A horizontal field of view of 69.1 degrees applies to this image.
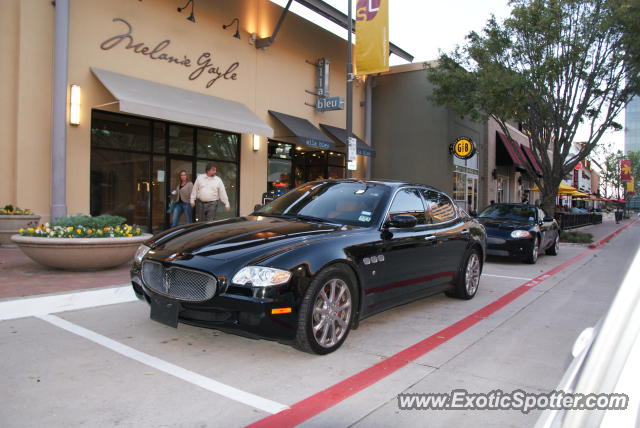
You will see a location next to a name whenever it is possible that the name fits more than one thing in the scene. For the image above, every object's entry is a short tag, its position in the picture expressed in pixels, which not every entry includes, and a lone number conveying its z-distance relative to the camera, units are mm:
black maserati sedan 3562
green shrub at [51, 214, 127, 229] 6984
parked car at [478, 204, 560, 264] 10133
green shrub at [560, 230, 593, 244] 16344
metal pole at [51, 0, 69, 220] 9766
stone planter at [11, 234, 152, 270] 6570
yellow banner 13555
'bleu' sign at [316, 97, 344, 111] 16323
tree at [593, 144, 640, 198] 61062
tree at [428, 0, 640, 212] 13820
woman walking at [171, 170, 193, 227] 10922
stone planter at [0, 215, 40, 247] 8992
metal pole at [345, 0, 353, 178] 11989
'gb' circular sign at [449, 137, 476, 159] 19203
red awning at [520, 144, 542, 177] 29002
